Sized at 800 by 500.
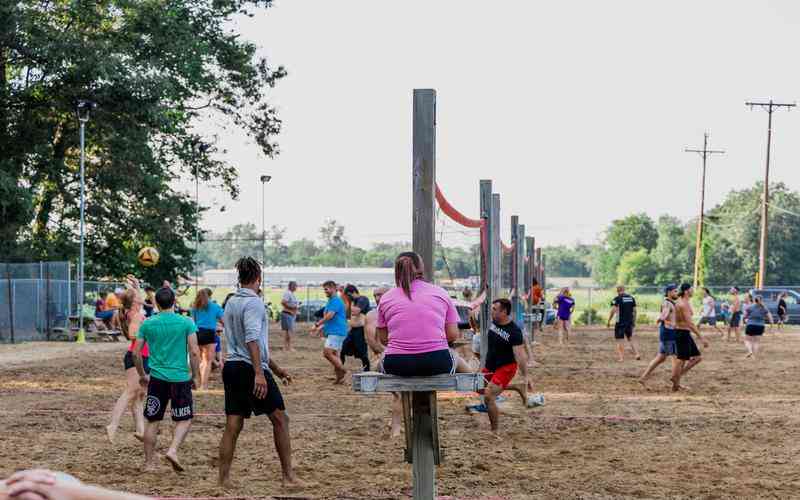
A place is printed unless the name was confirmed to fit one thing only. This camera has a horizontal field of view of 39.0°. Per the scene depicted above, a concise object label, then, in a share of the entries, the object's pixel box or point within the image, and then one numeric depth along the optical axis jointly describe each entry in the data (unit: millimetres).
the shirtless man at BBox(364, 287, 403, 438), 11477
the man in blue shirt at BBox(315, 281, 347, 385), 18094
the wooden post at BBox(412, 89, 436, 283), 8688
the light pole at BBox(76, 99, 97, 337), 33562
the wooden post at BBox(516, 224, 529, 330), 21953
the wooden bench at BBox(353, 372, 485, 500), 7387
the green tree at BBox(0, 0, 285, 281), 35531
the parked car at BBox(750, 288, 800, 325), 48344
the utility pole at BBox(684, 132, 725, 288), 59469
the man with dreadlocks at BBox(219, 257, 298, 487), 8359
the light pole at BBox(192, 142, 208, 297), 43969
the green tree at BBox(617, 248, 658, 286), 109562
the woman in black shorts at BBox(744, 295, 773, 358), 25969
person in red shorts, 12227
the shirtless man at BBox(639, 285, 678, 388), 17906
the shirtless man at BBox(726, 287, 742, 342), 35312
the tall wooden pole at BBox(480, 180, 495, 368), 13859
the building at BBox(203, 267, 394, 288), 121312
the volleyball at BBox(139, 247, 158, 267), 25594
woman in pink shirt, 7504
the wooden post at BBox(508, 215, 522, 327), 21264
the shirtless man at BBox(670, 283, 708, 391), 17312
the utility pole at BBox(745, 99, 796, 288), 52912
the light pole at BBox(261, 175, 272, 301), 57500
